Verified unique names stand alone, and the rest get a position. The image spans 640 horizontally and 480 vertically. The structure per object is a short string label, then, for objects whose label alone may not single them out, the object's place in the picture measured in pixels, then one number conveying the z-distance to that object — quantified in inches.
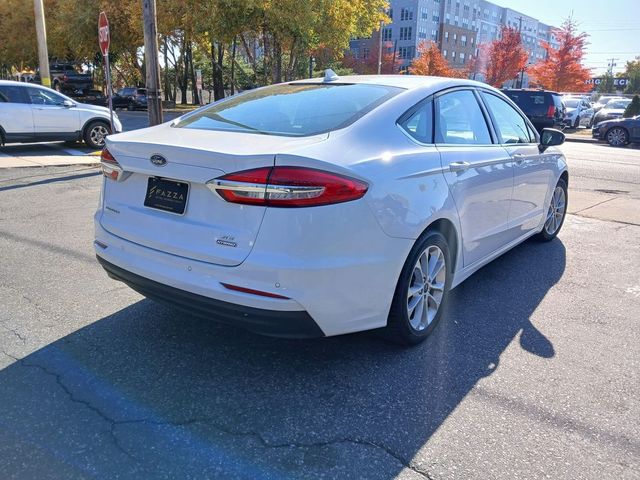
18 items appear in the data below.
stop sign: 412.5
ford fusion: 103.2
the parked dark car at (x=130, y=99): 1366.9
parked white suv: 472.1
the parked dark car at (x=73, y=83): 1385.3
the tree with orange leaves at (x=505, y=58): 2125.5
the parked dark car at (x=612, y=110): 1075.9
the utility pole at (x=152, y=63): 421.1
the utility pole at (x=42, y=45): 690.2
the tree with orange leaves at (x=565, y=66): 1856.5
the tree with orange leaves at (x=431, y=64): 2193.7
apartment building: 3425.2
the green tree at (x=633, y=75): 2951.3
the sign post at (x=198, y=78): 959.2
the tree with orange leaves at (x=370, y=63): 2498.8
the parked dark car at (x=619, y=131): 778.2
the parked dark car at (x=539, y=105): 803.4
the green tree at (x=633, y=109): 1075.2
